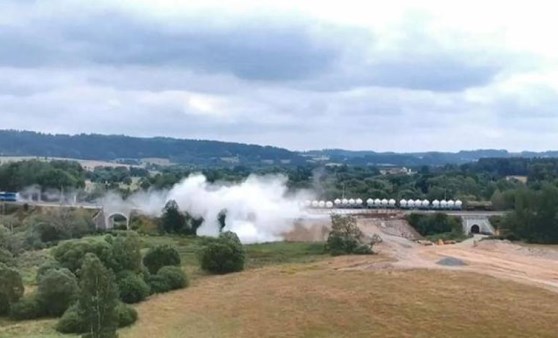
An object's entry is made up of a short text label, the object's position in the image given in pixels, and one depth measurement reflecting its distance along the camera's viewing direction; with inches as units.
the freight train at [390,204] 5649.6
